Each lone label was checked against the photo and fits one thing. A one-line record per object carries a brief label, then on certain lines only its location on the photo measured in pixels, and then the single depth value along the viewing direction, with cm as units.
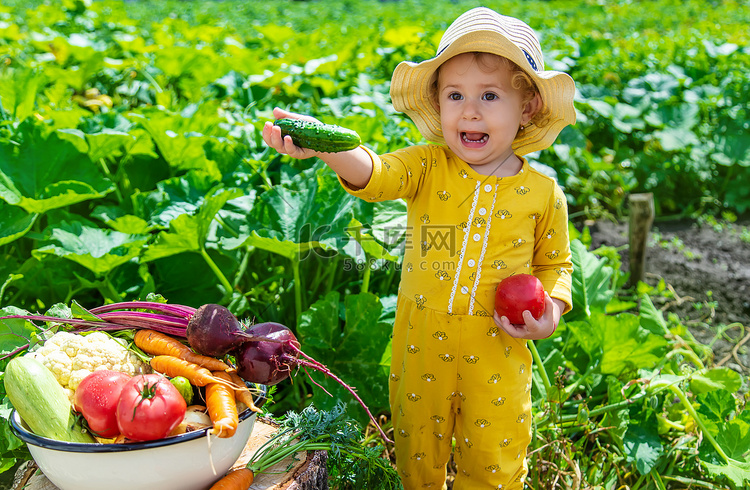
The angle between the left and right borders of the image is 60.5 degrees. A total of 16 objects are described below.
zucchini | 155
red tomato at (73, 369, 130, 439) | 154
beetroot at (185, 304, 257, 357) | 173
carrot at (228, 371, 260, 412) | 170
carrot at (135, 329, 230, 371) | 175
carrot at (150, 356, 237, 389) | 168
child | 185
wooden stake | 367
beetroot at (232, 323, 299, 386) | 174
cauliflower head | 169
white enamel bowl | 149
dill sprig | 185
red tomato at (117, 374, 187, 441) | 148
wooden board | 177
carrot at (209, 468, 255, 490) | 167
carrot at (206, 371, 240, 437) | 155
